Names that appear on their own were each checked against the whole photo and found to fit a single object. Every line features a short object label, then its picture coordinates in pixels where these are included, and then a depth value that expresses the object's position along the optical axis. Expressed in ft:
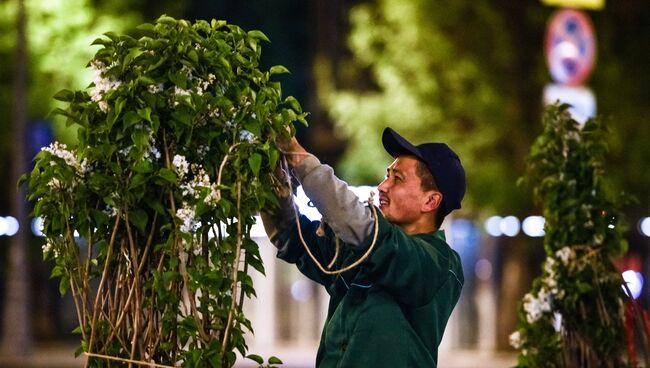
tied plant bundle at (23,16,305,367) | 25.20
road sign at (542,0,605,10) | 77.02
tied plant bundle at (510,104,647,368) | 38.58
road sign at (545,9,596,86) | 75.92
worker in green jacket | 25.31
